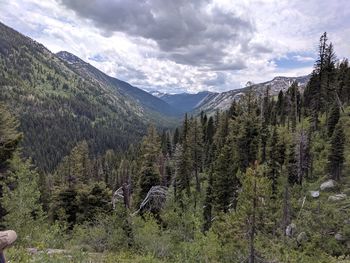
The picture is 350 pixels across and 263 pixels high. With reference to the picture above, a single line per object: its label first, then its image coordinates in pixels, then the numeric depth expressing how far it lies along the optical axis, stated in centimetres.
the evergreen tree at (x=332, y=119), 5425
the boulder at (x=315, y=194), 4122
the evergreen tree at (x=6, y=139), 2383
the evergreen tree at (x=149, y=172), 4628
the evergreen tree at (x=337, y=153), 4338
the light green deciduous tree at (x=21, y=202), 2170
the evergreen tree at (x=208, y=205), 4500
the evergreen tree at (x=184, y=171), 5372
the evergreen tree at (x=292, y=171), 4775
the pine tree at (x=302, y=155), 4569
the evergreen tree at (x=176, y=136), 10075
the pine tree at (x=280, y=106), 8690
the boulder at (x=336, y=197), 3834
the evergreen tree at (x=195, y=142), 5816
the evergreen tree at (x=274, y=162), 4516
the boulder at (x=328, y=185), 4212
